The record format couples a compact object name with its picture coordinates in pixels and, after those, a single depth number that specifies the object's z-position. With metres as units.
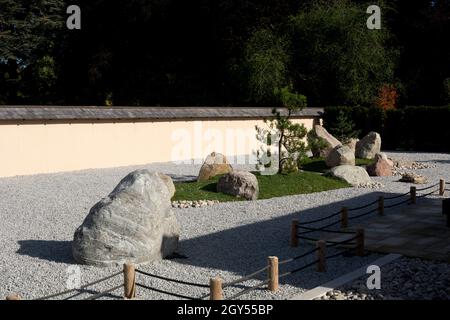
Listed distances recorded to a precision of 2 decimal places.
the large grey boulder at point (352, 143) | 24.08
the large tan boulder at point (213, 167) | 17.02
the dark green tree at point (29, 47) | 34.28
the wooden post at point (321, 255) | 8.28
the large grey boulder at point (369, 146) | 24.23
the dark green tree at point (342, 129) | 26.90
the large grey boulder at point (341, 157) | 20.42
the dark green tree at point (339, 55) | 32.62
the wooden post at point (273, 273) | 7.24
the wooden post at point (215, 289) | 6.30
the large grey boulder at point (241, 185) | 14.72
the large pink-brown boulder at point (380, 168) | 19.66
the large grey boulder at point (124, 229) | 8.28
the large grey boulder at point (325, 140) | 23.27
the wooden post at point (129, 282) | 7.02
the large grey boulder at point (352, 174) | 17.60
